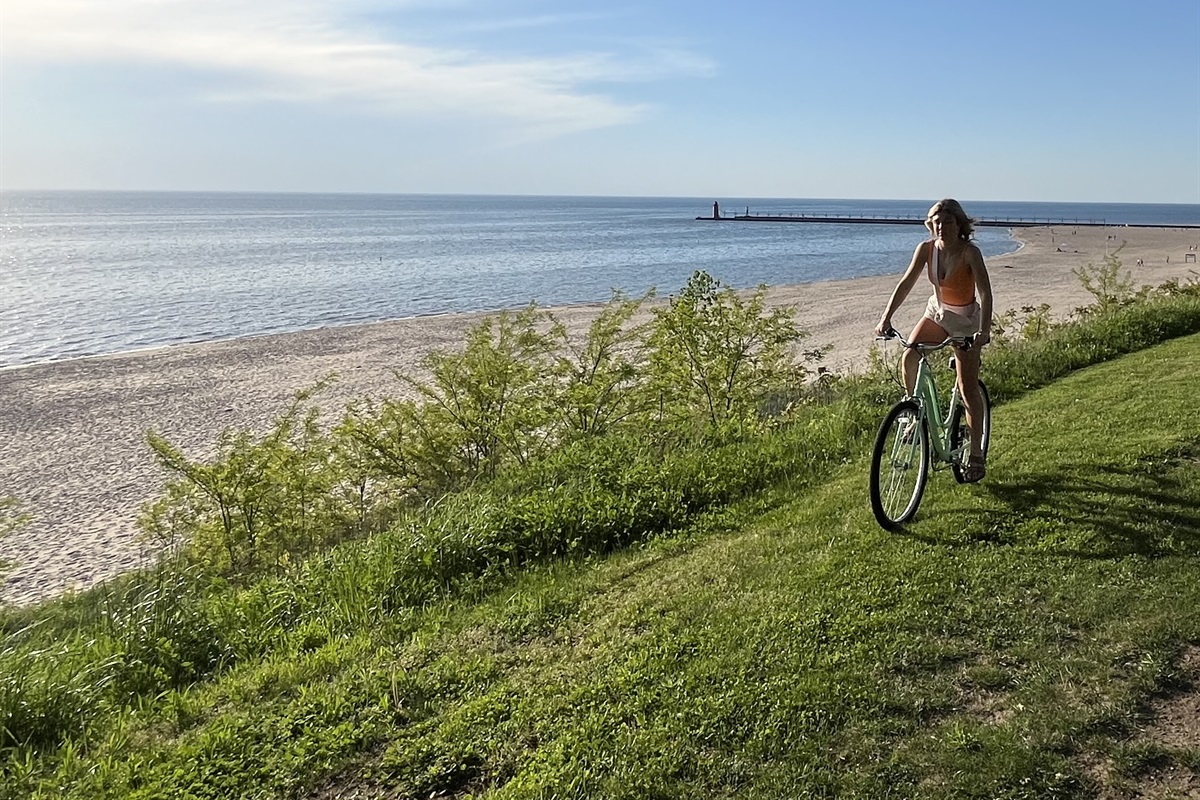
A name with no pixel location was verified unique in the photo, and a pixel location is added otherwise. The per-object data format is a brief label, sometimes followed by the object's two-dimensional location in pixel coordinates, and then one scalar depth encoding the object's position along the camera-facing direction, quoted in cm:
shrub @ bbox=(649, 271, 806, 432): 1209
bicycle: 585
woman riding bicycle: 589
